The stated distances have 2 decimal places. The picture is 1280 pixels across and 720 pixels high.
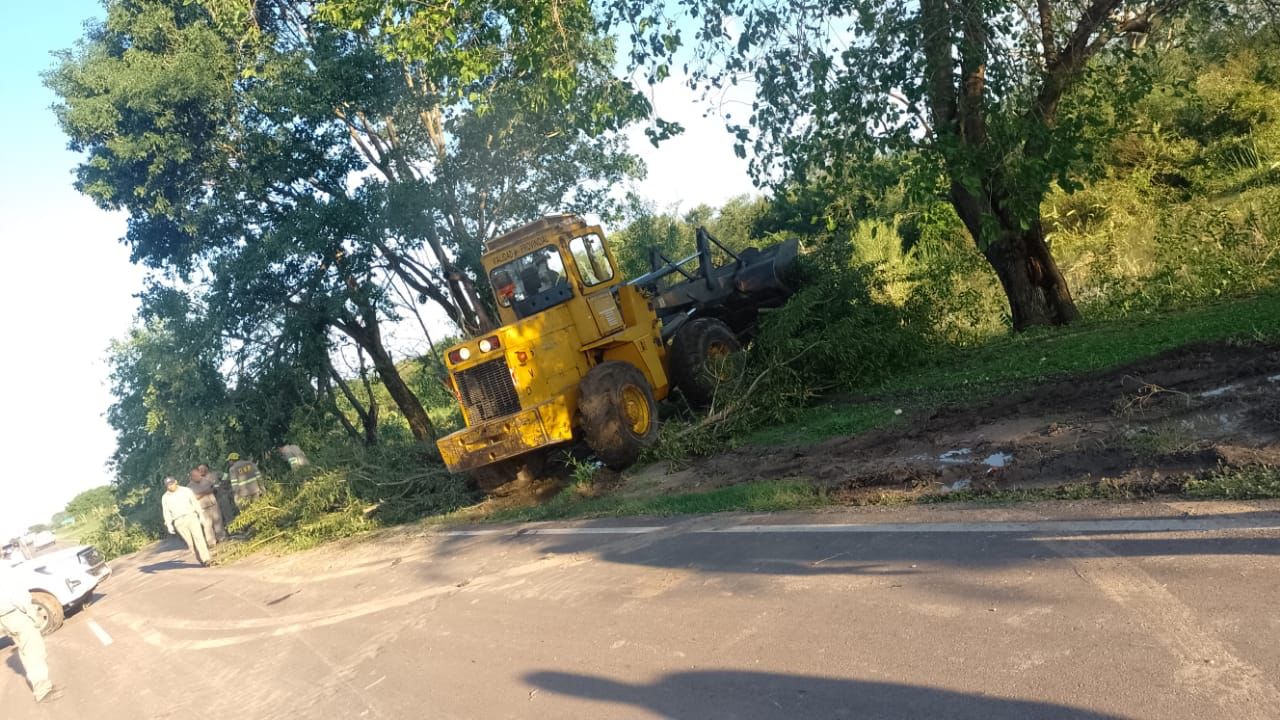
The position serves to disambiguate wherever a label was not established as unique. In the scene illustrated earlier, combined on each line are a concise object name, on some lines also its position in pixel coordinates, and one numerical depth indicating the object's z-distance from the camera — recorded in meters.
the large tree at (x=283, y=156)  17.73
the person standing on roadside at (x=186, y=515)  16.12
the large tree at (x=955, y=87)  10.86
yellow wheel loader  11.45
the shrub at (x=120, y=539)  30.41
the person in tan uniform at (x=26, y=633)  9.28
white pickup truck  13.98
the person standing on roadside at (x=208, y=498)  19.06
